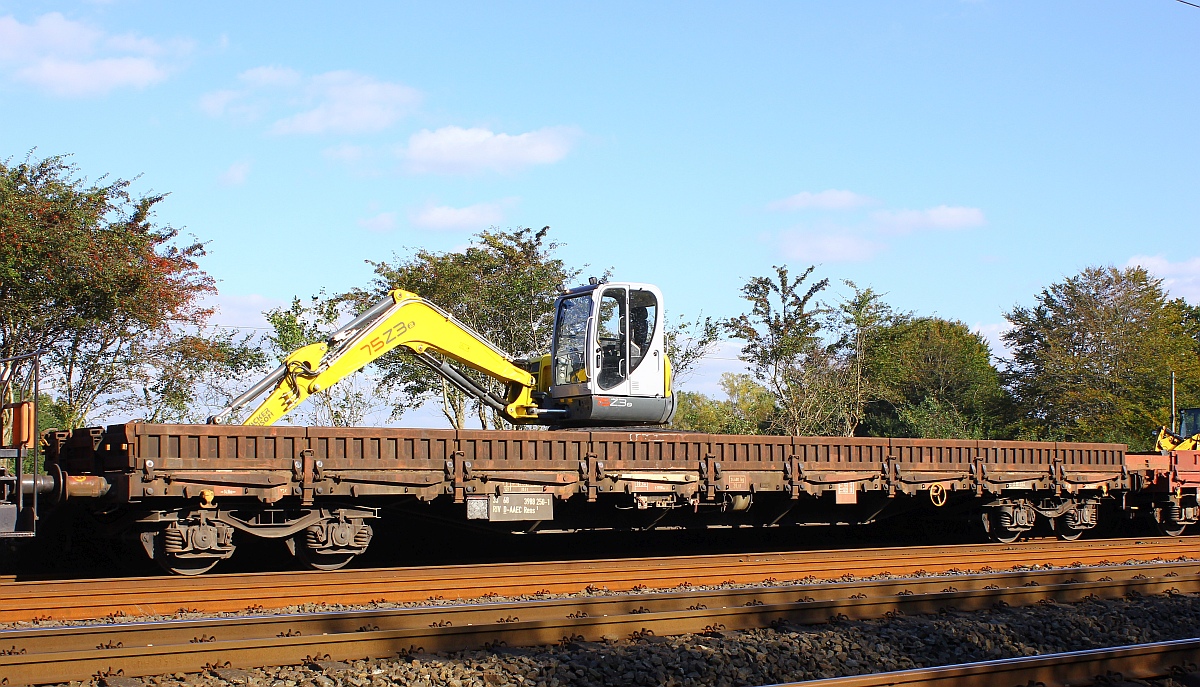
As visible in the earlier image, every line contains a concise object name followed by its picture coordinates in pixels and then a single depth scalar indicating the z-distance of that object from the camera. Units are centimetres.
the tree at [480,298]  2773
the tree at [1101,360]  4128
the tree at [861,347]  3553
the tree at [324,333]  2713
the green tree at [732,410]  3918
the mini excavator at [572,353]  1457
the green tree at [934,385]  4019
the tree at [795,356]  3466
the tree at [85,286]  2050
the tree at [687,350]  3128
